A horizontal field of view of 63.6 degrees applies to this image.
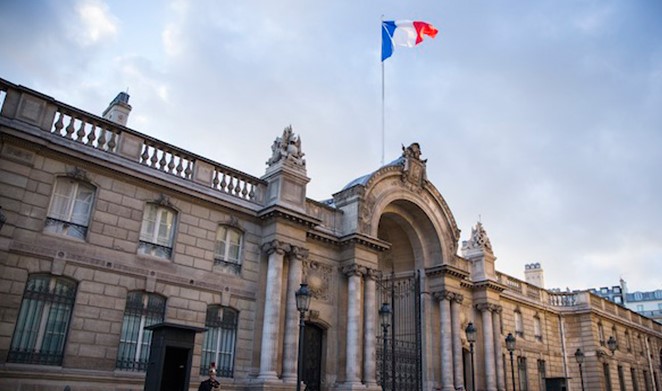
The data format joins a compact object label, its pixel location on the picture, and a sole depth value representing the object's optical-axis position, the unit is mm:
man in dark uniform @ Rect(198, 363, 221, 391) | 13482
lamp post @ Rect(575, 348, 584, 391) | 27484
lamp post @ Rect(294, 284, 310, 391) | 15047
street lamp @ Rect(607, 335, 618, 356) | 31172
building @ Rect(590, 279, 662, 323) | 81312
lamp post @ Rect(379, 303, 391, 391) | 18512
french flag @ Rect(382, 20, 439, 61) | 27312
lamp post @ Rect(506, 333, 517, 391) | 24359
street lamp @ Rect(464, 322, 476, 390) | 22328
